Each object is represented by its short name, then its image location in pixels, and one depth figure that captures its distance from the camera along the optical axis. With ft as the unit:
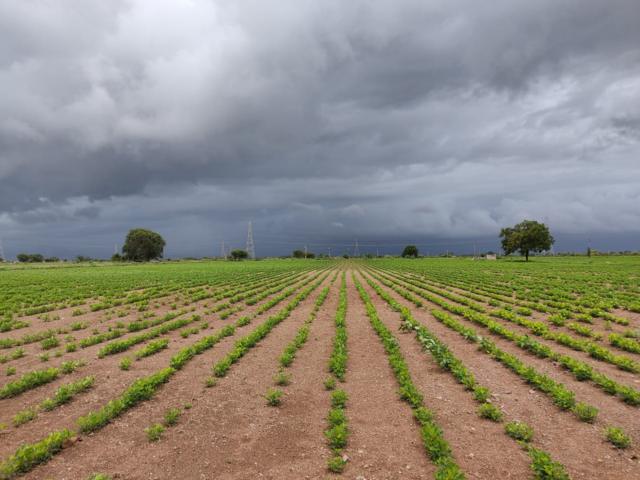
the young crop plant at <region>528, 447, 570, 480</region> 18.53
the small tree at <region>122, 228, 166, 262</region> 532.32
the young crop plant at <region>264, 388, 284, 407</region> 28.73
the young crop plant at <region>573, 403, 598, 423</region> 24.61
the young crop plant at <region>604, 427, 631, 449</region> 21.57
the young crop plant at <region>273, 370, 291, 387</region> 32.94
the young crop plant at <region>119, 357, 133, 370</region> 35.80
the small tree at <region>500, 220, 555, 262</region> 335.06
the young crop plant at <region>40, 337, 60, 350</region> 44.32
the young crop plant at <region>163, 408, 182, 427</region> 25.13
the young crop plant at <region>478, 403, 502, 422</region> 25.36
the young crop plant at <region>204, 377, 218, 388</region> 32.04
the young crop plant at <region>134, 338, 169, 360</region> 40.45
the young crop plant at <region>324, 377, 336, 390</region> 31.81
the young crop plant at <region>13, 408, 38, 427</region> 24.84
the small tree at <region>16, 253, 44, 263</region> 614.50
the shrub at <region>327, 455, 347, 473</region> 19.83
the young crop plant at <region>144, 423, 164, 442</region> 23.07
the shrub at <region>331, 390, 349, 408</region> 28.23
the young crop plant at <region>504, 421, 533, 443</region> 22.62
